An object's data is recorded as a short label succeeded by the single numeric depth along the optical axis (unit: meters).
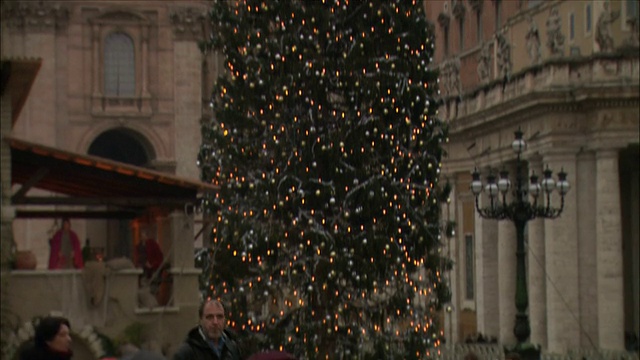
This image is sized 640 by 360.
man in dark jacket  13.66
